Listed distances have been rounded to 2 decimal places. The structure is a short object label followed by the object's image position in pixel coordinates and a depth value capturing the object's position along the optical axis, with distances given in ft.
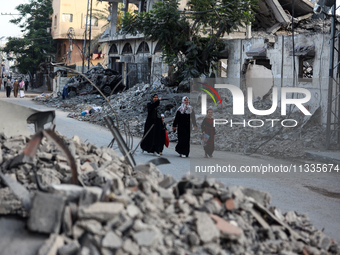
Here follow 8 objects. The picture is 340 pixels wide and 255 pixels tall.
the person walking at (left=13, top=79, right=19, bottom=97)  131.03
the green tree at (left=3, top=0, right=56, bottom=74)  174.50
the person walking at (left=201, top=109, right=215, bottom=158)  44.57
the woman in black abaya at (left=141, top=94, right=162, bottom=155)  45.73
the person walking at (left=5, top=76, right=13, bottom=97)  129.91
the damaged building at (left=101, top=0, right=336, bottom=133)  55.98
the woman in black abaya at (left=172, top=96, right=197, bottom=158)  45.65
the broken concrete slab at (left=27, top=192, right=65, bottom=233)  12.85
